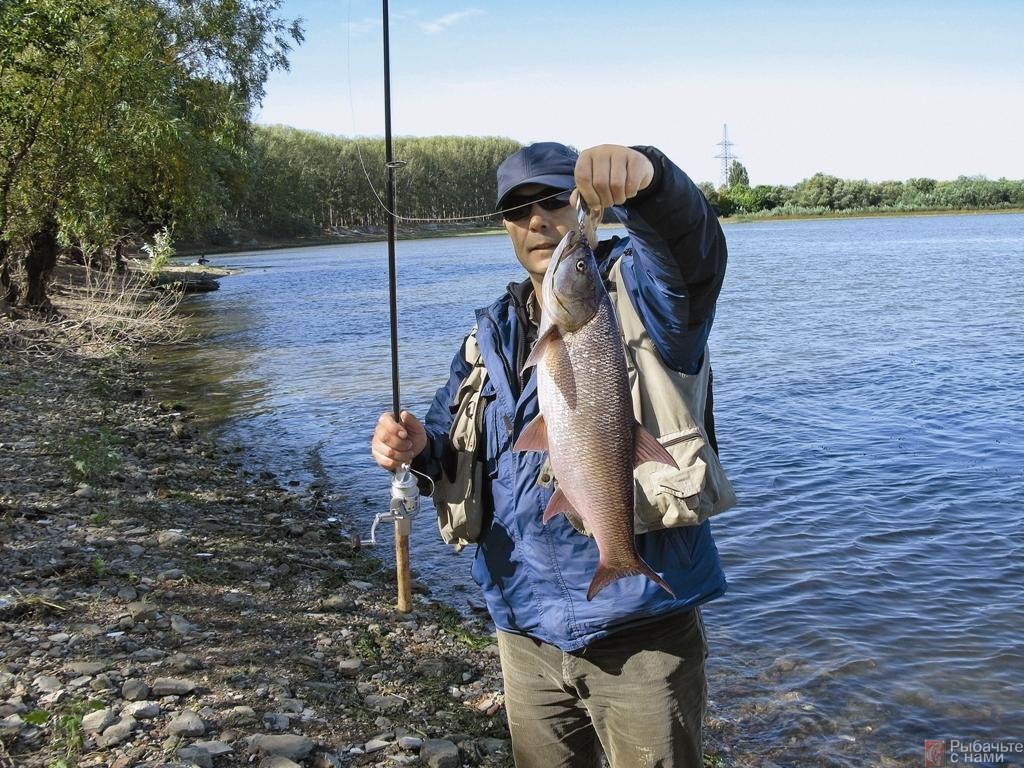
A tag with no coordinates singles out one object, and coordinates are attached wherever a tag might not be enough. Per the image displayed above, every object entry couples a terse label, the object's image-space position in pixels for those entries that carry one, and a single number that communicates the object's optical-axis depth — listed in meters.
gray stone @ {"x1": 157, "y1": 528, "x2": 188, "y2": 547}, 7.15
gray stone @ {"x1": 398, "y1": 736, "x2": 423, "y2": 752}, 4.44
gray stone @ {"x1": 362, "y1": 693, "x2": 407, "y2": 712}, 4.93
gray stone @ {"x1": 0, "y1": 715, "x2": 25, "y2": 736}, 3.87
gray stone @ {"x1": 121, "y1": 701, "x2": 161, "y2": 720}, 4.24
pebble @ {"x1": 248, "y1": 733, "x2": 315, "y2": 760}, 4.07
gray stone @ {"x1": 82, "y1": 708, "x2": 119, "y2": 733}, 4.04
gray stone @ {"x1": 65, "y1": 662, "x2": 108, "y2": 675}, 4.59
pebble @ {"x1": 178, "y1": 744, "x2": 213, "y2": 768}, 3.87
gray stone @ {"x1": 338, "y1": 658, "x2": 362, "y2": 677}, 5.37
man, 2.48
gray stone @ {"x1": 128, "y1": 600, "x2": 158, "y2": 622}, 5.46
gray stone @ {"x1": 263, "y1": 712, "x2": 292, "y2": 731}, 4.36
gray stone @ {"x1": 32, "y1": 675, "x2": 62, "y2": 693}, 4.38
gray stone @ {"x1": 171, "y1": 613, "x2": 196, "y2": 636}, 5.40
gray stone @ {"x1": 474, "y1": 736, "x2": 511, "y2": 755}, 4.59
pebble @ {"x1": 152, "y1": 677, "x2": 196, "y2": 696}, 4.53
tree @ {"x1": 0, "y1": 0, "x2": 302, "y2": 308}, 16.42
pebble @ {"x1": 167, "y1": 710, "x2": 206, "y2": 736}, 4.13
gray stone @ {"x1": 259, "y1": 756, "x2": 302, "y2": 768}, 3.96
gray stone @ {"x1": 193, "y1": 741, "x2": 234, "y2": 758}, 4.00
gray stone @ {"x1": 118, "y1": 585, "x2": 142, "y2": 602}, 5.74
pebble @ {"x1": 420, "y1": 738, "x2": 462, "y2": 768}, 4.35
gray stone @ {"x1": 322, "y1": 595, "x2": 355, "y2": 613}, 6.52
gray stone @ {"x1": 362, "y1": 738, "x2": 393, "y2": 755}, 4.36
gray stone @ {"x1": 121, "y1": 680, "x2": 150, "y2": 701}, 4.42
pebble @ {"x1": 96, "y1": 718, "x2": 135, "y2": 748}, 3.97
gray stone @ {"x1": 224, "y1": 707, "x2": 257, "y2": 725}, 4.36
